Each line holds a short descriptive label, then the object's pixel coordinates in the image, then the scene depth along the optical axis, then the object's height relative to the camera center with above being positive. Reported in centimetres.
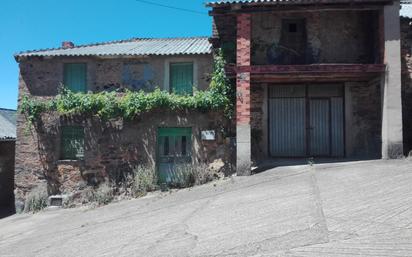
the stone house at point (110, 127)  1377 +49
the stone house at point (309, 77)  1135 +206
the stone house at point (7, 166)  1711 -120
